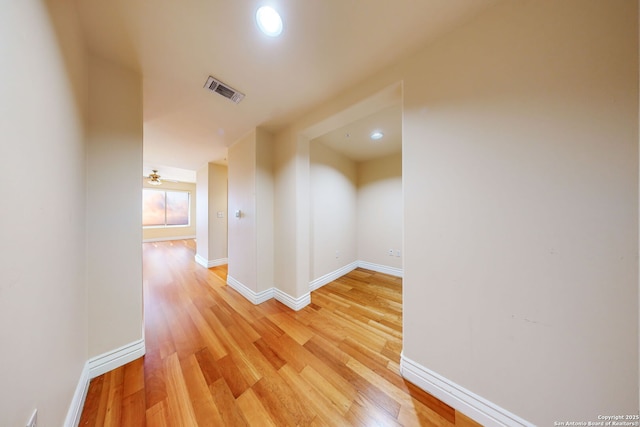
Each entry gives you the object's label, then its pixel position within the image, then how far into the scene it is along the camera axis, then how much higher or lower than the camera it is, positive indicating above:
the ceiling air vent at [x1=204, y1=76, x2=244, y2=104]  1.57 +1.15
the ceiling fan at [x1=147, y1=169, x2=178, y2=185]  4.93 +1.02
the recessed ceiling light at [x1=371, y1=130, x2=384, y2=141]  2.58 +1.16
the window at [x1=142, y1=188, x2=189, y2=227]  6.65 +0.17
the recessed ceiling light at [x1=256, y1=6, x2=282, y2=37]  1.05 +1.19
